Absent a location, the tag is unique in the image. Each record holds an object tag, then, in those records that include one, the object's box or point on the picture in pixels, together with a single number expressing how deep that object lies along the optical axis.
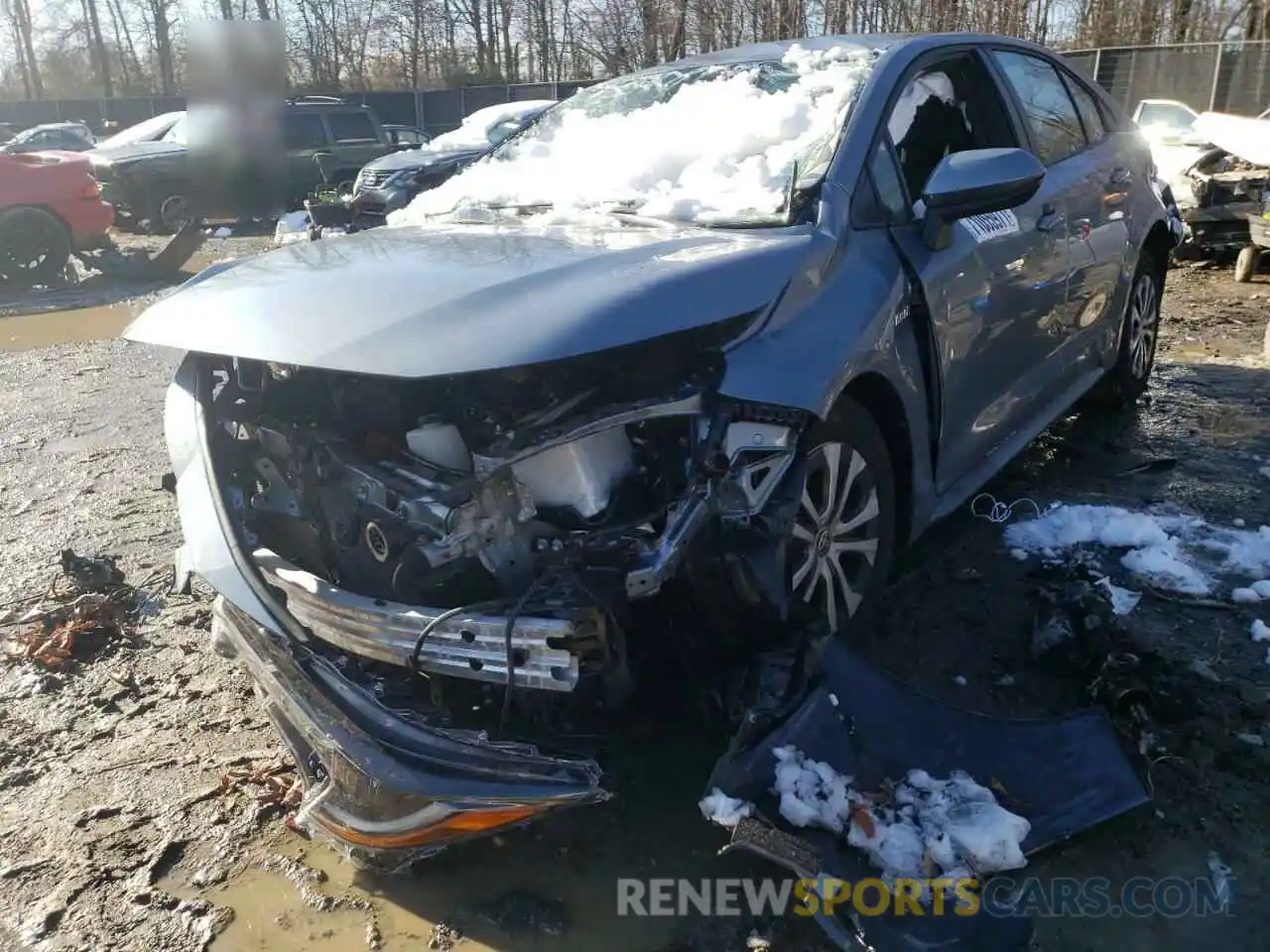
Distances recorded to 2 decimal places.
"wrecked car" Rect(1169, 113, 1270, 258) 9.60
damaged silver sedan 2.29
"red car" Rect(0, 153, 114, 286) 11.41
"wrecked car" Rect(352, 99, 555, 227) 12.82
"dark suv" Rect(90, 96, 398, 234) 15.66
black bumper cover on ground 2.21
